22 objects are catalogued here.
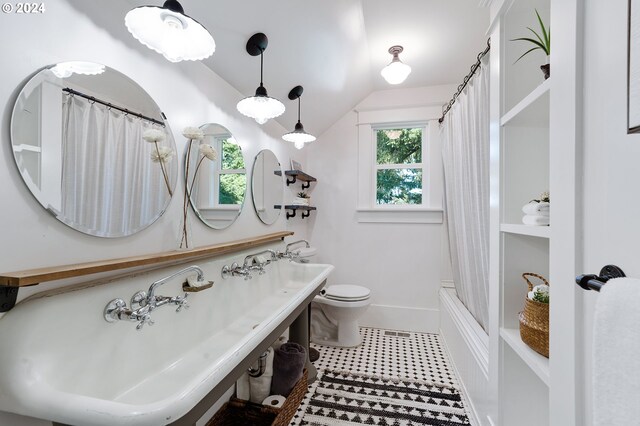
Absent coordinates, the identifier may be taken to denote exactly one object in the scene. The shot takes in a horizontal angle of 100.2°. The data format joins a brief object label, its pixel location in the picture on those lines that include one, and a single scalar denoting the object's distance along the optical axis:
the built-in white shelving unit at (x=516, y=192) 1.16
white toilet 2.41
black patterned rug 1.62
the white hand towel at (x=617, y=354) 0.46
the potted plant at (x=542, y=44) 0.99
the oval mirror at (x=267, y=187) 1.99
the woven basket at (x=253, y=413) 1.51
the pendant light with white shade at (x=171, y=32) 0.85
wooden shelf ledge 0.66
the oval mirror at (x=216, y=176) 1.37
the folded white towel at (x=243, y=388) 1.71
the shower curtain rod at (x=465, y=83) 1.52
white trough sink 0.61
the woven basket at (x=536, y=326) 0.97
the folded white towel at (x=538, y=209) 0.97
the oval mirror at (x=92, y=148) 0.77
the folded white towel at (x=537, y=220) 0.97
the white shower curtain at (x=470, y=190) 1.64
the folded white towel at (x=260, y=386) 1.66
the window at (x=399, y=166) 2.83
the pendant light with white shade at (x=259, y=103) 1.41
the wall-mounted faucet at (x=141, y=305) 0.89
